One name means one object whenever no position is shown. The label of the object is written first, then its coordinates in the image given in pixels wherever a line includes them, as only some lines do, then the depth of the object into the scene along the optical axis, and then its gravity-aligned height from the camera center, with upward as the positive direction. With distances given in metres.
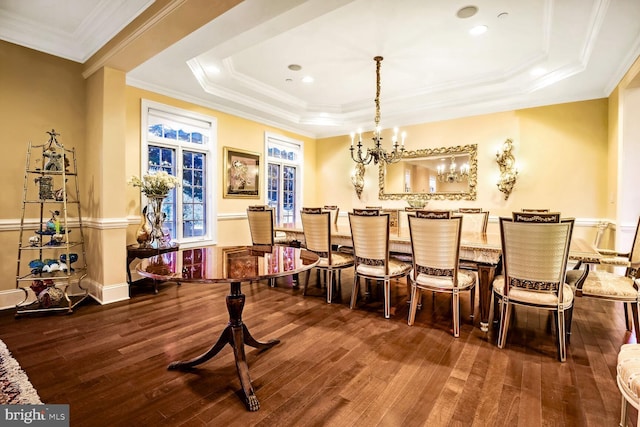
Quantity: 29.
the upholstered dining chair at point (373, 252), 2.94 -0.46
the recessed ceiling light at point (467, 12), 2.76 +1.84
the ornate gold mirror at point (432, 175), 5.30 +0.61
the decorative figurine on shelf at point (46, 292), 3.03 -0.87
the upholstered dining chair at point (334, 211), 5.14 -0.07
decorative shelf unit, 3.03 -0.25
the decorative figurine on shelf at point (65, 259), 3.14 -0.55
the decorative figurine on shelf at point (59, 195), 3.20 +0.12
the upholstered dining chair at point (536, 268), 2.10 -0.45
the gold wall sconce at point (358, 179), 6.46 +0.61
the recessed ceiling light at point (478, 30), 3.09 +1.86
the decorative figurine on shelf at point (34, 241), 3.01 -0.34
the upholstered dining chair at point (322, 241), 3.38 -0.40
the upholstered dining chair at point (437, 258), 2.53 -0.45
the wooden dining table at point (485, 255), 2.40 -0.41
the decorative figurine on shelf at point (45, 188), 3.05 +0.20
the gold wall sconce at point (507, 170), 4.83 +0.61
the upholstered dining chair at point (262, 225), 3.96 -0.24
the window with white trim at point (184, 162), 4.23 +0.69
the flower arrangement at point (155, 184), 3.67 +0.29
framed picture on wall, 5.14 +0.60
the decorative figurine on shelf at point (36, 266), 3.00 -0.59
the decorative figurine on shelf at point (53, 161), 3.08 +0.48
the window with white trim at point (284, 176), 6.11 +0.67
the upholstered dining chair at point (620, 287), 2.32 -0.63
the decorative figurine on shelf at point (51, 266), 3.00 -0.60
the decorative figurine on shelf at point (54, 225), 3.06 -0.19
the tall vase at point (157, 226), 3.70 -0.24
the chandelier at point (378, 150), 3.85 +0.79
